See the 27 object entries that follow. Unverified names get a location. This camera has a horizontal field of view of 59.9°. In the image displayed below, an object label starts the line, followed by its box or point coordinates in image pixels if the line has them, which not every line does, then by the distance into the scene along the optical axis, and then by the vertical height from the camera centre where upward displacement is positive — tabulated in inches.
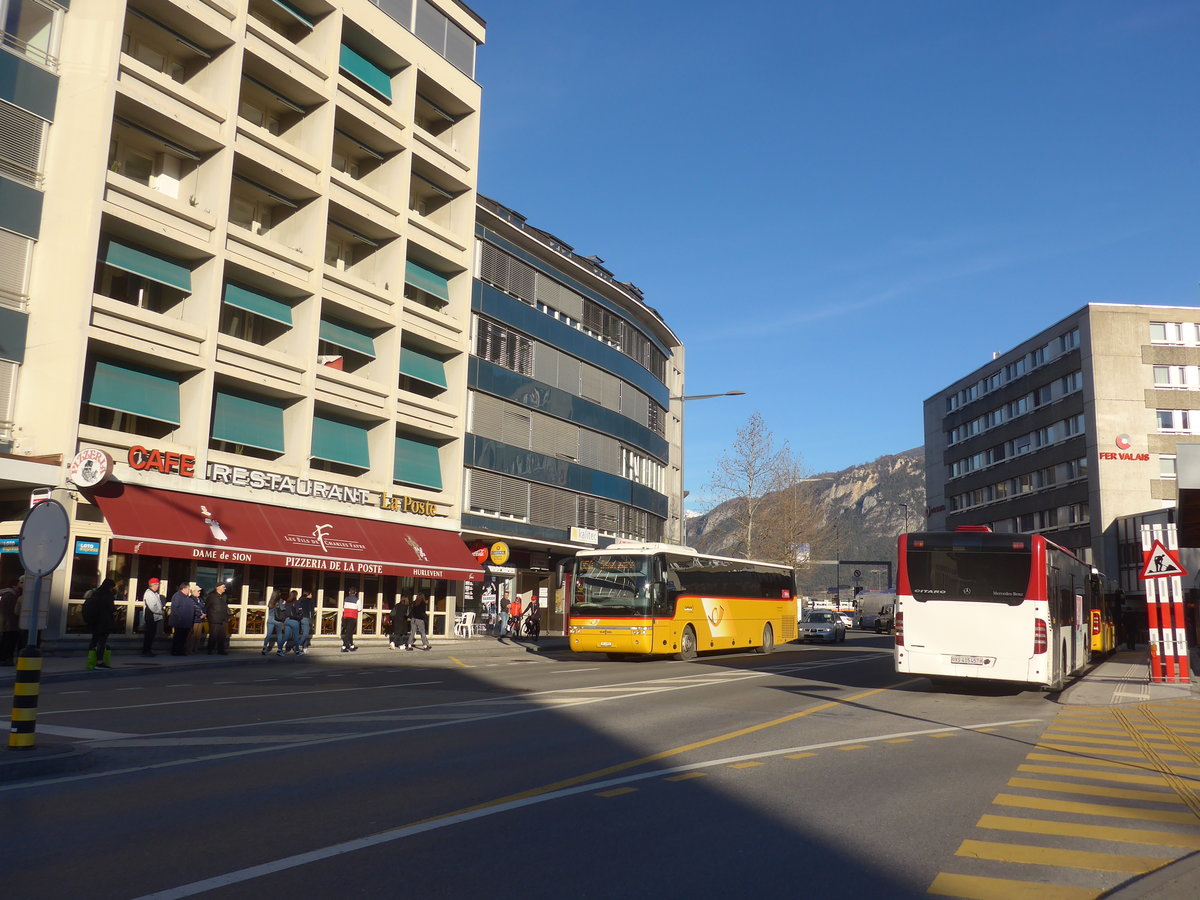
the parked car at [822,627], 1871.3 -39.6
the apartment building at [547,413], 1587.1 +307.7
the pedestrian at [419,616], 1235.9 -27.5
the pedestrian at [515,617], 1610.6 -32.5
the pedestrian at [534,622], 1582.2 -38.7
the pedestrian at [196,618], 985.5 -30.3
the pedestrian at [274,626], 1044.5 -37.8
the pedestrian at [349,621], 1150.3 -33.4
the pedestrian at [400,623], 1229.1 -35.9
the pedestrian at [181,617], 967.0 -29.1
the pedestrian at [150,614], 949.2 -26.8
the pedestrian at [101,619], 820.6 -28.5
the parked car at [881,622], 2662.4 -37.5
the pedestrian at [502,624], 1588.3 -43.6
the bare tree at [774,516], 2507.4 +219.8
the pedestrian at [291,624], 1051.3 -35.2
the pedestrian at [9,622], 802.8 -32.2
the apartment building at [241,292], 984.3 +331.1
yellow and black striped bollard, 362.0 -44.5
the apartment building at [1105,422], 2477.9 +472.9
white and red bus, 702.5 +2.1
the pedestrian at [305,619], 1066.7 -30.2
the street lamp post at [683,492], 1425.1 +224.9
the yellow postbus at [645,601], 1072.2 -0.8
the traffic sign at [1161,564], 841.5 +41.9
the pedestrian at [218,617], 1000.9 -29.0
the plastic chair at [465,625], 1546.5 -45.2
